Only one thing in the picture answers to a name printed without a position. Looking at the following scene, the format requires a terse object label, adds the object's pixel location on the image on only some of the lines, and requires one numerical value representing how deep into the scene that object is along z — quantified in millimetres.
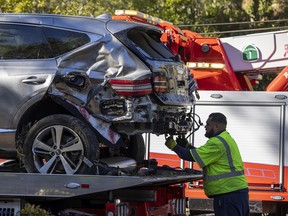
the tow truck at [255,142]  18524
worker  13890
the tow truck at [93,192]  11657
